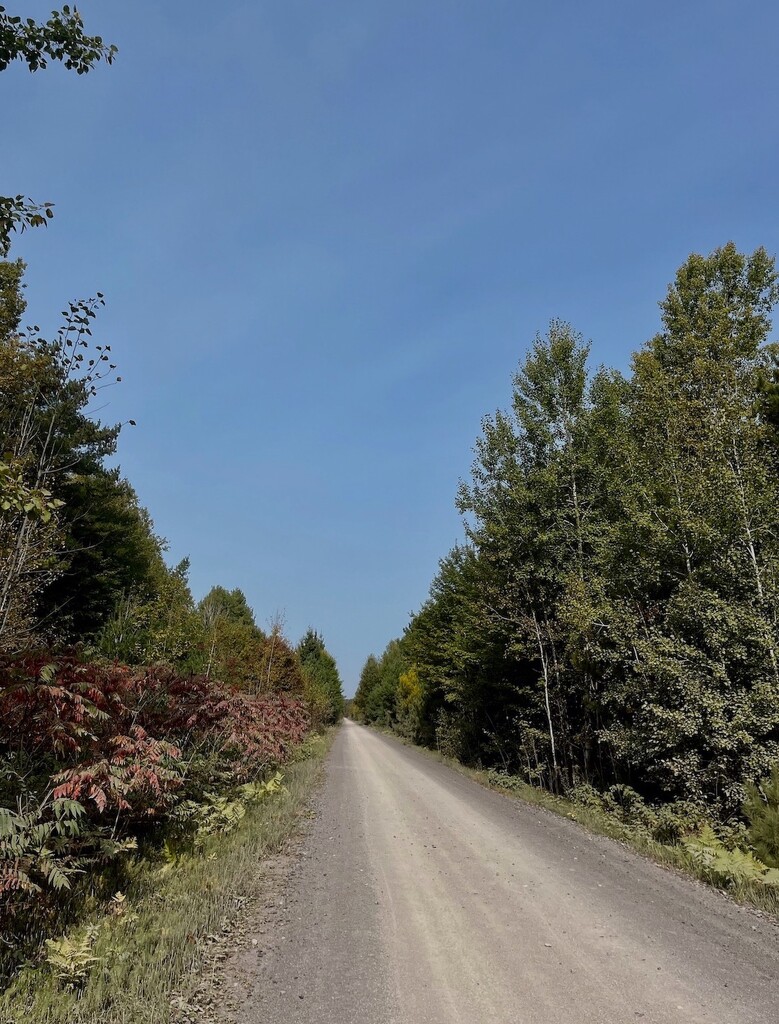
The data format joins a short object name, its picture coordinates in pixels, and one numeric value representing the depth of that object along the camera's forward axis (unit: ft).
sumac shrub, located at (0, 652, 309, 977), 14.65
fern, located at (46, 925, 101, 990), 13.02
